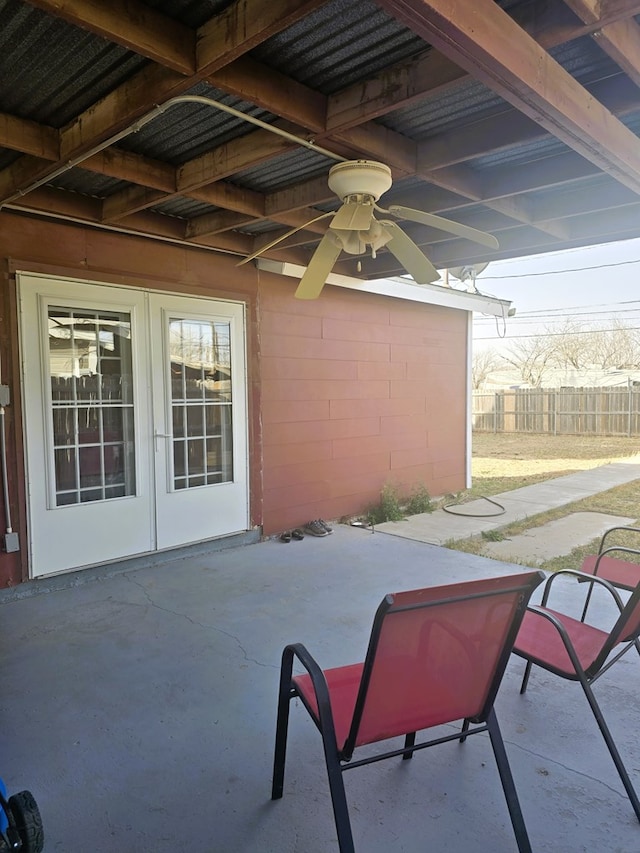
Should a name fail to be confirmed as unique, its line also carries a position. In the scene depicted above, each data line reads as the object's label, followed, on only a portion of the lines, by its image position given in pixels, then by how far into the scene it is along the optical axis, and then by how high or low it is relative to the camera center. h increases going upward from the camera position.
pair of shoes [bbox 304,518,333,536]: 5.19 -1.30
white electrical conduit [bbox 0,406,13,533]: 3.54 -0.53
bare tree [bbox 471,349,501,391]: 27.83 +1.47
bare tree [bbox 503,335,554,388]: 25.00 +1.61
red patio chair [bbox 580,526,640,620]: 2.72 -0.96
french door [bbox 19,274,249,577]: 3.70 -0.18
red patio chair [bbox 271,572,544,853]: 1.47 -0.82
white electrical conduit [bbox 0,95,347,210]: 2.17 +1.17
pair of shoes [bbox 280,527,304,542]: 5.02 -1.33
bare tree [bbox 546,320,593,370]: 24.33 +1.94
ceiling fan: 2.62 +0.85
